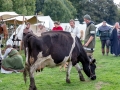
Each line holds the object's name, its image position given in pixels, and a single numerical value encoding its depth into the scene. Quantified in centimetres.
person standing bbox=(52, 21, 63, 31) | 1218
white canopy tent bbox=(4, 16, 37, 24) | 1881
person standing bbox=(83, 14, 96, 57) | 995
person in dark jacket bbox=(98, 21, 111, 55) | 1730
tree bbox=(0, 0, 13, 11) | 2856
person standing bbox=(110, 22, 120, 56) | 1719
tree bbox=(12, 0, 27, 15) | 3191
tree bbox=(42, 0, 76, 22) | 5441
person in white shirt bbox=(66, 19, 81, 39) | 1155
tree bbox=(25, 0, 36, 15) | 3583
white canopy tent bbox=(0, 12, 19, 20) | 1866
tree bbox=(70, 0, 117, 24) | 7356
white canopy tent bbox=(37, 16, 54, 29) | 2981
